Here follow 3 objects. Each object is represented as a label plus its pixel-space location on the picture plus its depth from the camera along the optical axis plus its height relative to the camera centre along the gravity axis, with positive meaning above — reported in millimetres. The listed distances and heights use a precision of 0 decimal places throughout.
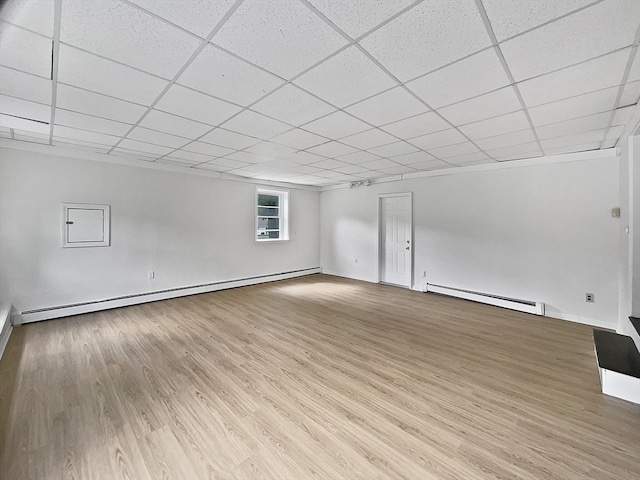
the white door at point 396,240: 5941 -13
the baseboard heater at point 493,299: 4242 -1046
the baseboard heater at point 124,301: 3788 -1049
